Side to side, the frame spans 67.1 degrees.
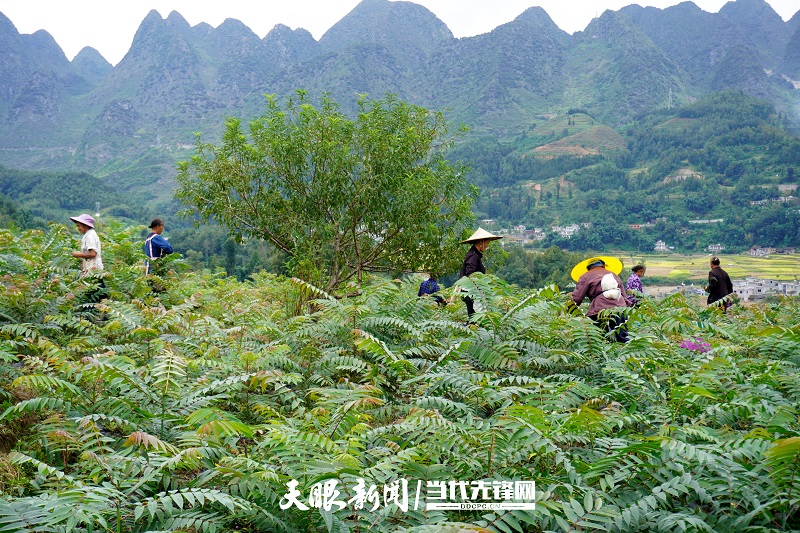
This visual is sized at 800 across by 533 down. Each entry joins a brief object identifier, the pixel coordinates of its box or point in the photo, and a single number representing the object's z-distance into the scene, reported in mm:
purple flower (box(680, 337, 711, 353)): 6465
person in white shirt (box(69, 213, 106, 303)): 8688
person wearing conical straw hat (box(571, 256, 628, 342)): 7246
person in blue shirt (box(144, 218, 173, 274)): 10219
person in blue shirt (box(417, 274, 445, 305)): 9641
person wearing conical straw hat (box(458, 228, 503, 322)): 8719
